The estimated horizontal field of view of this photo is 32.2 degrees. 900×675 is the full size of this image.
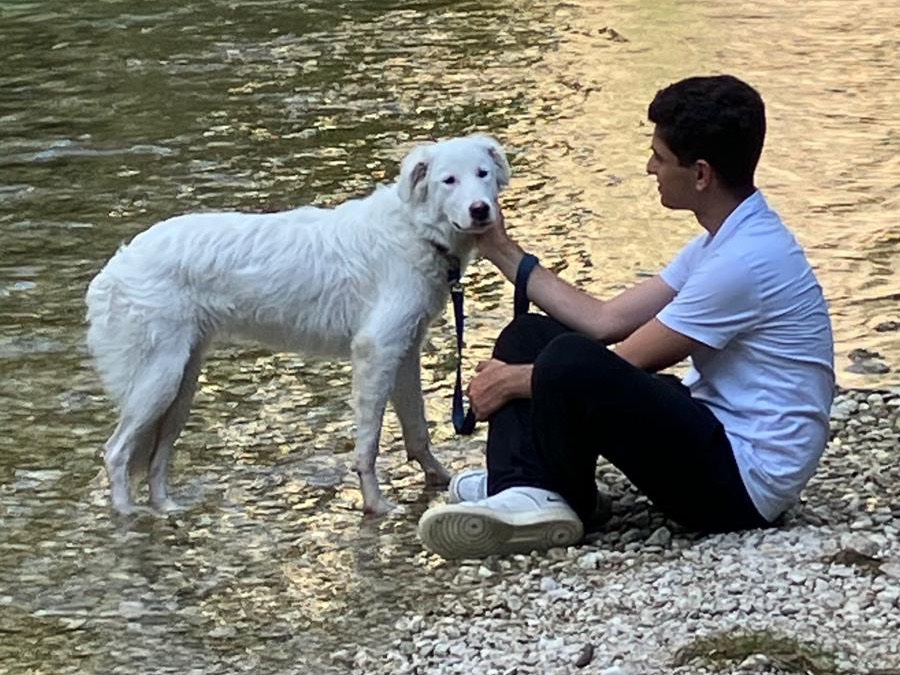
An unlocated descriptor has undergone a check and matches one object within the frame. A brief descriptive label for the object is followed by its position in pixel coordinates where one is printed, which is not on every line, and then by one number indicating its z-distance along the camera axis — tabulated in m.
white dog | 5.82
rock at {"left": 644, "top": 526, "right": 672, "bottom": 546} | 5.15
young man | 4.80
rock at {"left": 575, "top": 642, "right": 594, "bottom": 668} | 4.30
